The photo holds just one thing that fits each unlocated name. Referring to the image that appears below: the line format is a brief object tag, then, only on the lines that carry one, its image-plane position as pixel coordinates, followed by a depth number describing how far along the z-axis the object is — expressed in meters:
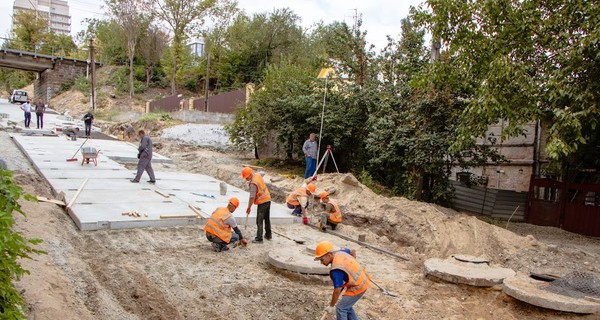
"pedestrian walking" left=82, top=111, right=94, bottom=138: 23.80
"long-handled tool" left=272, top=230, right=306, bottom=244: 9.45
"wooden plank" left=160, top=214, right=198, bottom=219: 9.71
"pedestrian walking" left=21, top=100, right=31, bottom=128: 24.94
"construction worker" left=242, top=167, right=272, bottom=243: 8.83
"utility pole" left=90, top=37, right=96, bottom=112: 37.38
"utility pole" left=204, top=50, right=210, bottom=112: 33.12
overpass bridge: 48.34
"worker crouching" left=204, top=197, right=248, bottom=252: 8.22
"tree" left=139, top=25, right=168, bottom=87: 49.56
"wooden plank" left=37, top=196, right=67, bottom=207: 9.56
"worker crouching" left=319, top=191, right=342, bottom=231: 10.94
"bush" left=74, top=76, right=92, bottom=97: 47.57
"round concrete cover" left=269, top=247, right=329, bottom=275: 7.62
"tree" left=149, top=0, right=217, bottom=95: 45.09
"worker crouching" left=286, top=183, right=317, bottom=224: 11.37
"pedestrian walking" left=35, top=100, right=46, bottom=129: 24.43
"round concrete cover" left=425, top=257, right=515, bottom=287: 7.60
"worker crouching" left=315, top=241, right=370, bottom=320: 5.16
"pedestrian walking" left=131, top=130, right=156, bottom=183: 12.61
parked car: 44.78
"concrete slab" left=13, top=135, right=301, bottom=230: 9.42
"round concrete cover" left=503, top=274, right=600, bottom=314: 6.45
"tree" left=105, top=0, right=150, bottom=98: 45.25
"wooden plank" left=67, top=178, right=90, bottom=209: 9.80
